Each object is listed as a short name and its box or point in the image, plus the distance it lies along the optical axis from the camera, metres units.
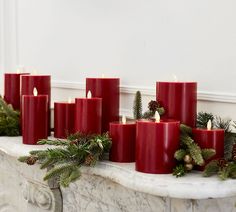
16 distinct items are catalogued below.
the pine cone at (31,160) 1.61
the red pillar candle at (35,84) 1.97
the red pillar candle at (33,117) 1.84
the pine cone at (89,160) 1.56
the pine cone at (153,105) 1.63
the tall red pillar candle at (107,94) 1.81
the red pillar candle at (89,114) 1.70
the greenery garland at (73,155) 1.56
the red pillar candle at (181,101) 1.61
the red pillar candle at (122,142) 1.61
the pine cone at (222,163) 1.45
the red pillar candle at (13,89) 2.13
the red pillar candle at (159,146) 1.49
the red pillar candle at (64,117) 1.88
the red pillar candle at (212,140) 1.50
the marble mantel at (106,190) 1.40
